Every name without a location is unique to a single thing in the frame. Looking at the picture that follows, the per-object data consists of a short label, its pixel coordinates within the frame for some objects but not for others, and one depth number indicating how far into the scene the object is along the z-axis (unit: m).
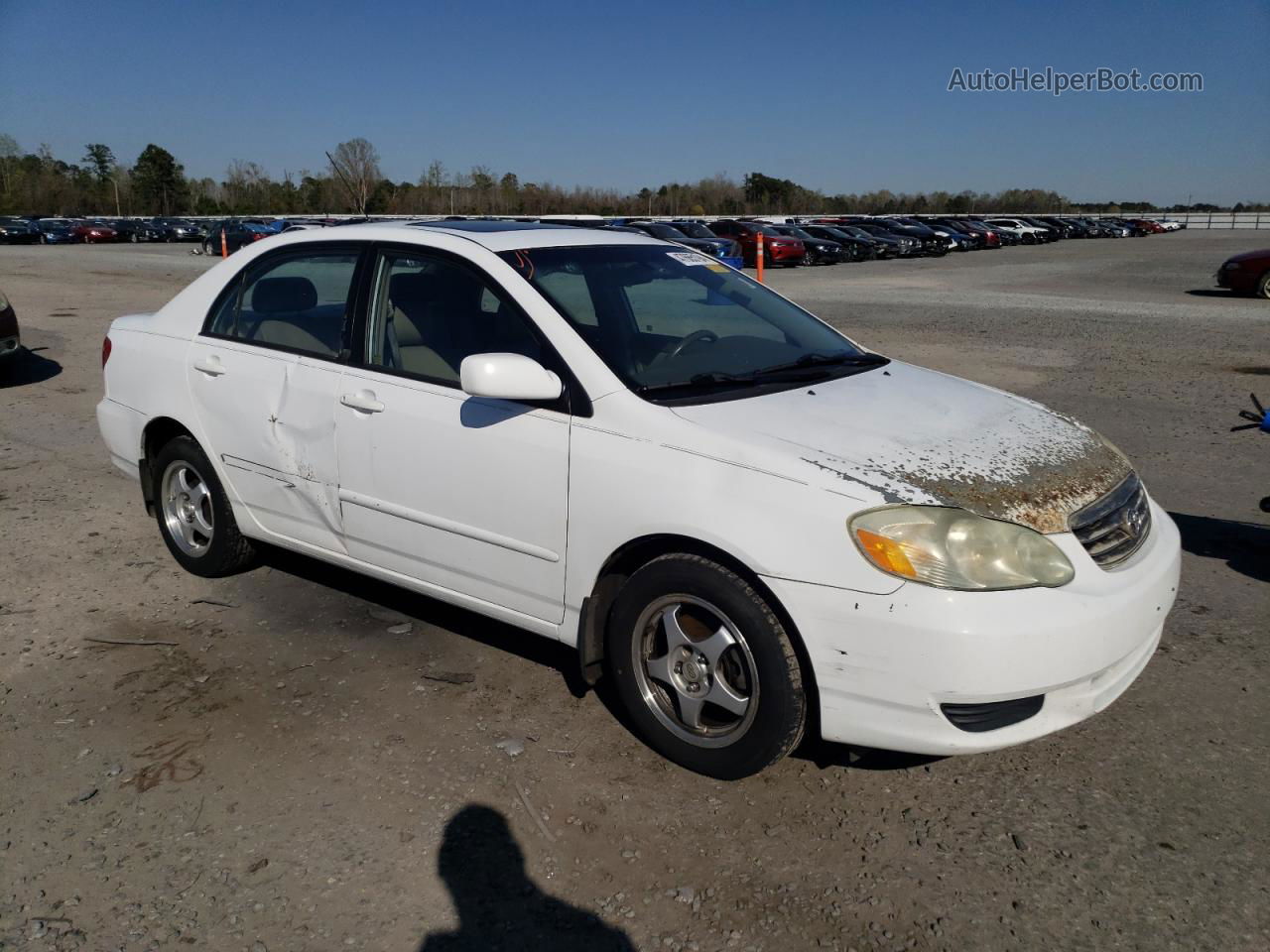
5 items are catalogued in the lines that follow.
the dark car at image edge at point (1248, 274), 20.02
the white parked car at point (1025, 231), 52.59
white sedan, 2.81
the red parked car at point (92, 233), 52.15
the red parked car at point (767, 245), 32.52
